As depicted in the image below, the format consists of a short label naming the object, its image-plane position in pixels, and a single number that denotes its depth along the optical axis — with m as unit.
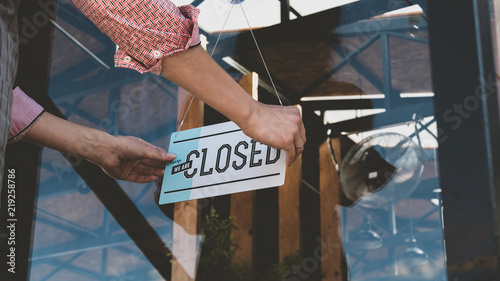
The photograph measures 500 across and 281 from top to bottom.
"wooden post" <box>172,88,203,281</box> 3.63
